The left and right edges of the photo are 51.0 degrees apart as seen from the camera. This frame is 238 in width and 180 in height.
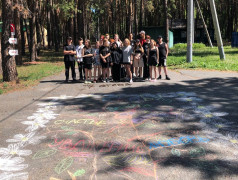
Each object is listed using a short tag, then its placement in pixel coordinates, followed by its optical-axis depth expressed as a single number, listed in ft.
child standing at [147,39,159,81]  32.35
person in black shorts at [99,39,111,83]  31.99
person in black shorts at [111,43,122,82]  32.42
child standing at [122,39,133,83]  32.24
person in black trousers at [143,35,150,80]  33.53
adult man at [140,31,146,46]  34.41
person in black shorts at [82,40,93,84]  32.27
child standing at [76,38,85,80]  32.99
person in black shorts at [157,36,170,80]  32.76
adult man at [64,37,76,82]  32.68
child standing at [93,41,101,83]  32.83
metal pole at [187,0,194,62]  47.69
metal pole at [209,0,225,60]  51.48
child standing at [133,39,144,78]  32.91
